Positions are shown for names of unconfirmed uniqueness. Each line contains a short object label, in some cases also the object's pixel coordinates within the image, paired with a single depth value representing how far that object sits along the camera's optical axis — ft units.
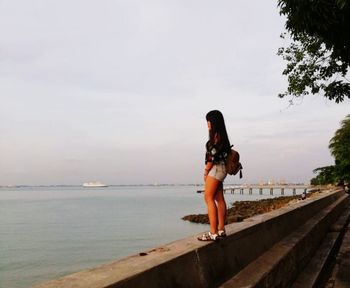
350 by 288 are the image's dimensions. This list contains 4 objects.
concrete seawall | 10.57
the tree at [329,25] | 29.17
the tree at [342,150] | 155.22
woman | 16.33
